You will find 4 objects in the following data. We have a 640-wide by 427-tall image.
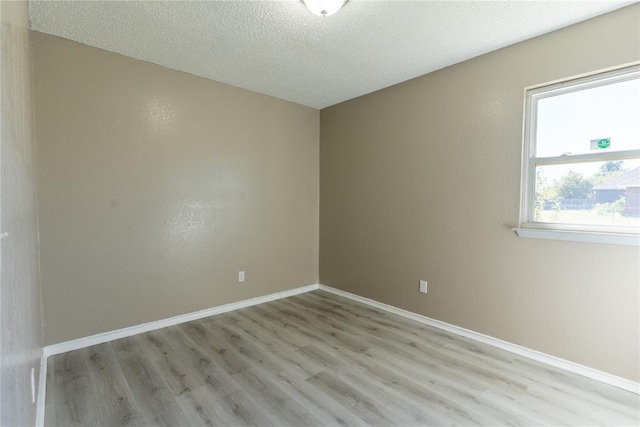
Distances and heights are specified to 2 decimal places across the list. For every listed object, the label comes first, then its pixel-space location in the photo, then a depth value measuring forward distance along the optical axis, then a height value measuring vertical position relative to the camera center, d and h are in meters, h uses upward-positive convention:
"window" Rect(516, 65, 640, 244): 2.04 +0.33
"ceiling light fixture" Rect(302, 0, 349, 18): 1.91 +1.28
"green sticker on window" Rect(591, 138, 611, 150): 2.12 +0.44
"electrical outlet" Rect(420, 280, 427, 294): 3.12 -0.87
